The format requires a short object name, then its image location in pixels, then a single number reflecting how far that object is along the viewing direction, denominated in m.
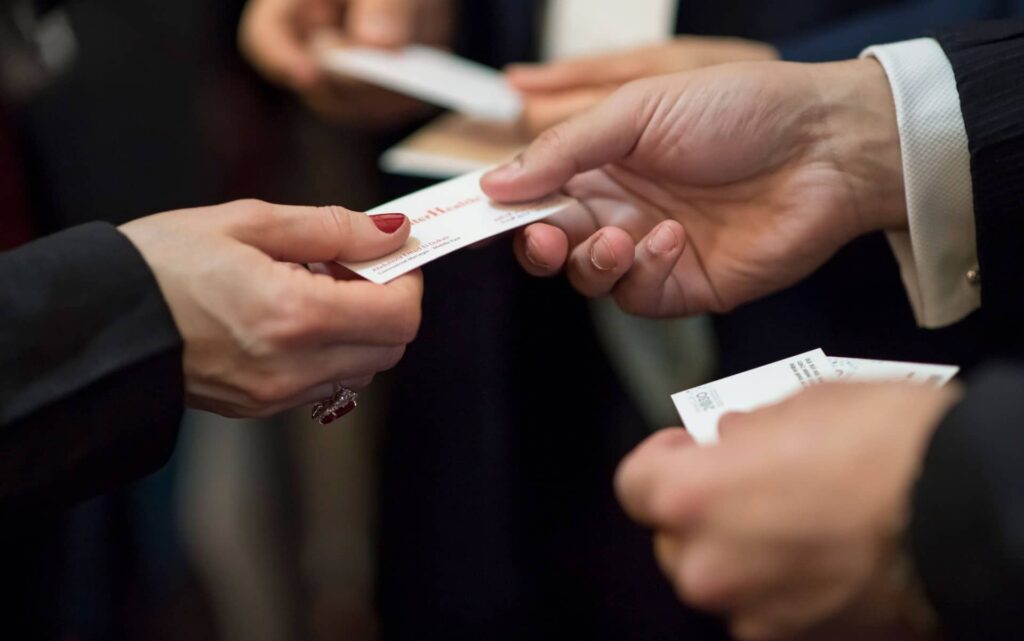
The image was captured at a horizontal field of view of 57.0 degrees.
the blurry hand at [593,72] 0.88
